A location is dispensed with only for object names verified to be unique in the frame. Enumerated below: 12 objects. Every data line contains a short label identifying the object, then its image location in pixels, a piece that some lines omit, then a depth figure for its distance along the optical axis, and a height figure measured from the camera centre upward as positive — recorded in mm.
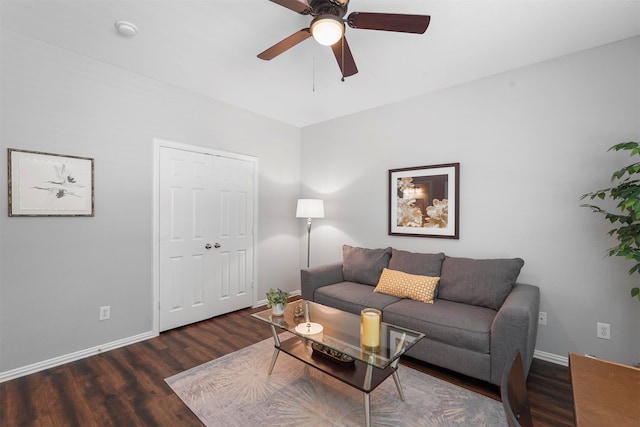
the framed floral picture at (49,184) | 2262 +218
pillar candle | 1821 -748
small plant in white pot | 2320 -732
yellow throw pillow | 2711 -711
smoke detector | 2141 +1384
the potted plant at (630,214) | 1812 +9
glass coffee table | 1744 -857
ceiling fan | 1601 +1110
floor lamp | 3906 +58
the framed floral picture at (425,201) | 3105 +146
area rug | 1810 -1297
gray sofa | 2029 -822
